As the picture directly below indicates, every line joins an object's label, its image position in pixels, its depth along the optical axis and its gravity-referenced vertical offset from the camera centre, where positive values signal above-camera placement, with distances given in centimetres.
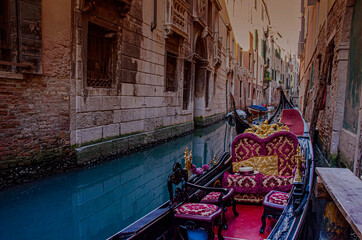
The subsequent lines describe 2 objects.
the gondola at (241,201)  202 -82
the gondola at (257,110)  1709 -80
